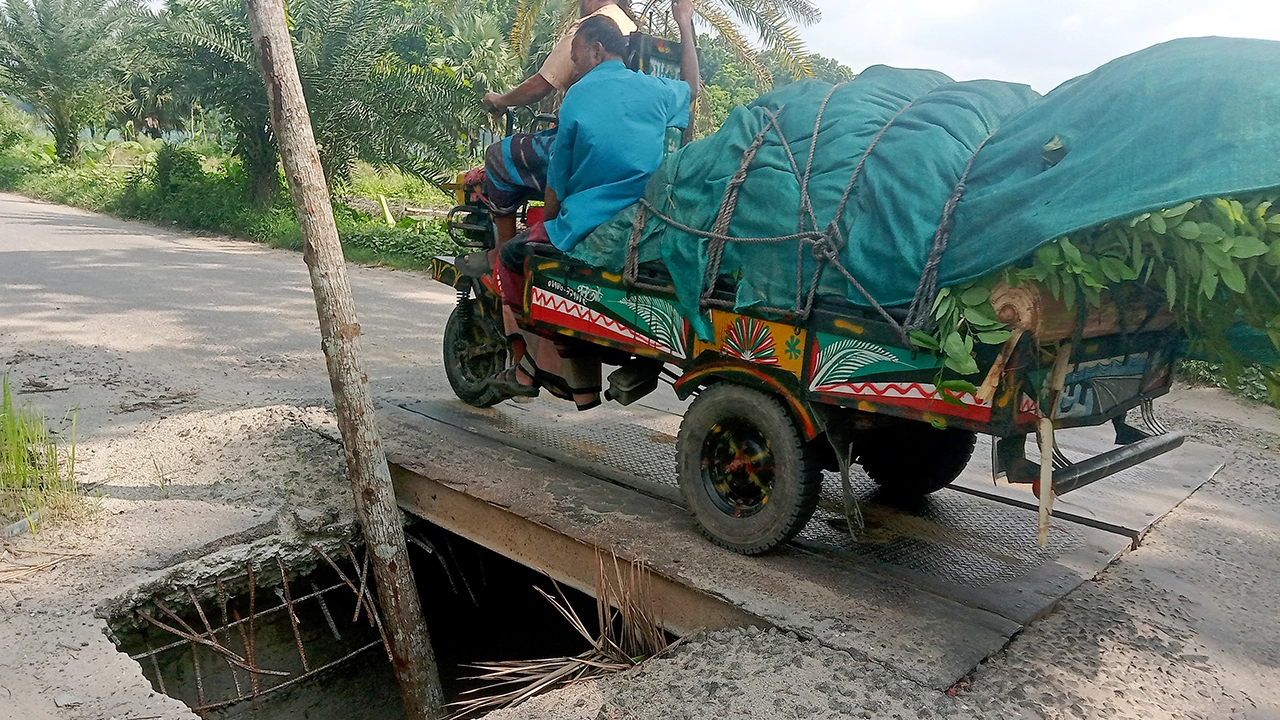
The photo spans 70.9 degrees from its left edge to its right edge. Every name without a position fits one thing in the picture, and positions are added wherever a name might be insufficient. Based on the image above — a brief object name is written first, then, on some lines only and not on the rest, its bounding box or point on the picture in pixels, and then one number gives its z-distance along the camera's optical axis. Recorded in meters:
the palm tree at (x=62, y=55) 23.22
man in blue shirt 3.97
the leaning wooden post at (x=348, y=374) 3.56
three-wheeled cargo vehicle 2.76
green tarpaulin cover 2.39
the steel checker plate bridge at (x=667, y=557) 3.01
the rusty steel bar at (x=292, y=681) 3.56
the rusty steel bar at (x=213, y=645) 3.50
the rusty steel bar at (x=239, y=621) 3.58
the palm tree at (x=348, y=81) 13.99
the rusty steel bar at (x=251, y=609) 3.61
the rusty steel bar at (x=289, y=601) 3.75
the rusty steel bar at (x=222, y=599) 3.81
